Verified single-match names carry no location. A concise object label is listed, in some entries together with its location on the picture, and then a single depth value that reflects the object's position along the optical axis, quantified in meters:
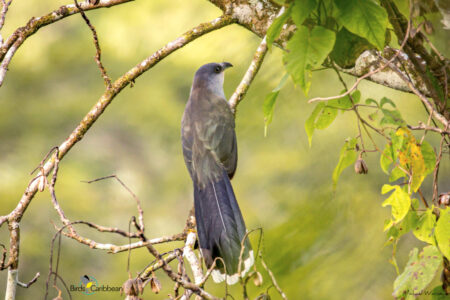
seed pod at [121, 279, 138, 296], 14.43
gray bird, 14.68
